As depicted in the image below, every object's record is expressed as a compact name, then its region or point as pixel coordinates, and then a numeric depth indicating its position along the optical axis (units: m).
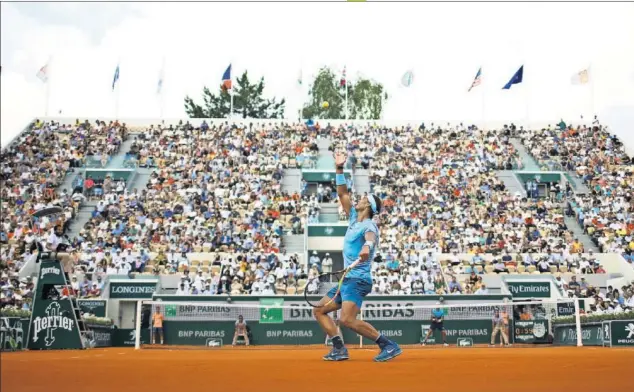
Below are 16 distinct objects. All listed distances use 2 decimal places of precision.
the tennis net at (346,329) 26.23
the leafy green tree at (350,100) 85.00
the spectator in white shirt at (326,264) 33.56
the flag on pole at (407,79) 56.22
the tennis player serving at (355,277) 10.80
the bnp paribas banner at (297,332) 26.08
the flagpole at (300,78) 56.84
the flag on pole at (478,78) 51.44
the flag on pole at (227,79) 53.19
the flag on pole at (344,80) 58.78
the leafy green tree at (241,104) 87.88
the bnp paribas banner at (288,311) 26.44
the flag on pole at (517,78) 50.12
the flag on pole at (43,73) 49.99
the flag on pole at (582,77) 50.53
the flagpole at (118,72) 54.19
